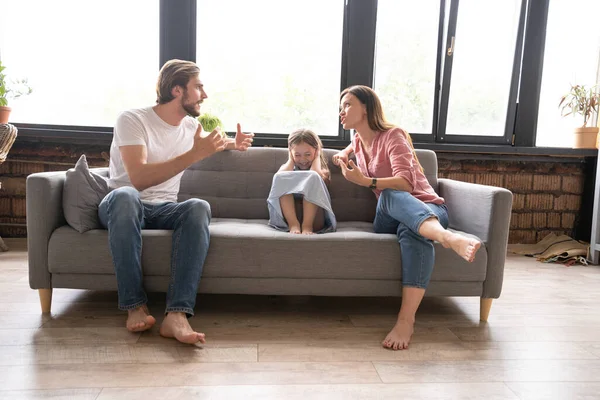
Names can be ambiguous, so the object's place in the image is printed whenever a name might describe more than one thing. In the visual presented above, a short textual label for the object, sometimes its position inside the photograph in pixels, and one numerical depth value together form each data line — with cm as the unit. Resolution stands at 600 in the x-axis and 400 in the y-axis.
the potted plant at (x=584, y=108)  377
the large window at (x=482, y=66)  379
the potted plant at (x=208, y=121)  303
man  190
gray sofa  205
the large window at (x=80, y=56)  366
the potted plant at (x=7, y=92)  331
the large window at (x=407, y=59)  377
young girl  231
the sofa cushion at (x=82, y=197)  206
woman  195
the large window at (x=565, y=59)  390
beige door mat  362
